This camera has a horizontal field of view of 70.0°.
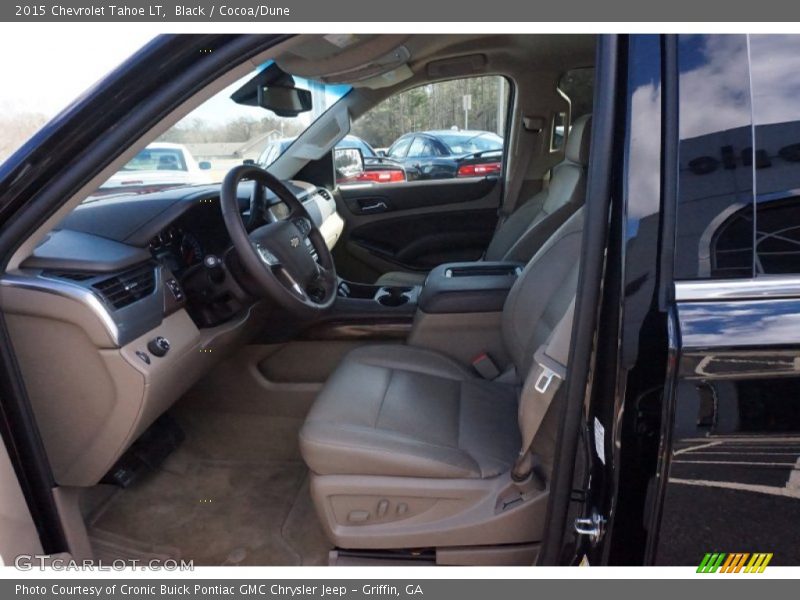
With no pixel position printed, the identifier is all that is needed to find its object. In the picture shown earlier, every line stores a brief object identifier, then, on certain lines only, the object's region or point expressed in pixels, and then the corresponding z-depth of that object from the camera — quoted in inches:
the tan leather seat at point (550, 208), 95.5
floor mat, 68.4
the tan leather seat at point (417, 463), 55.2
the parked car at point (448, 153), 137.3
